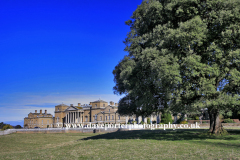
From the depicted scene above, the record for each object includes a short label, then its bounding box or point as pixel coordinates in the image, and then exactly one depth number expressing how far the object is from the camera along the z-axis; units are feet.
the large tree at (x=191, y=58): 46.42
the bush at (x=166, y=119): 162.91
